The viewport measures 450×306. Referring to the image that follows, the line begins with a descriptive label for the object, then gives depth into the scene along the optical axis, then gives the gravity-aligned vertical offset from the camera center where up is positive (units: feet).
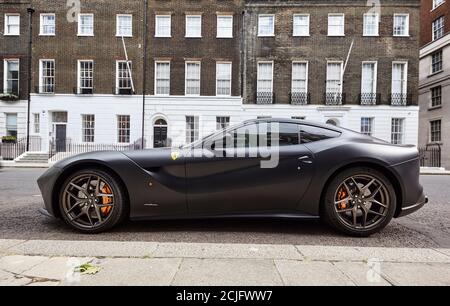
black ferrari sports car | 9.90 -1.46
